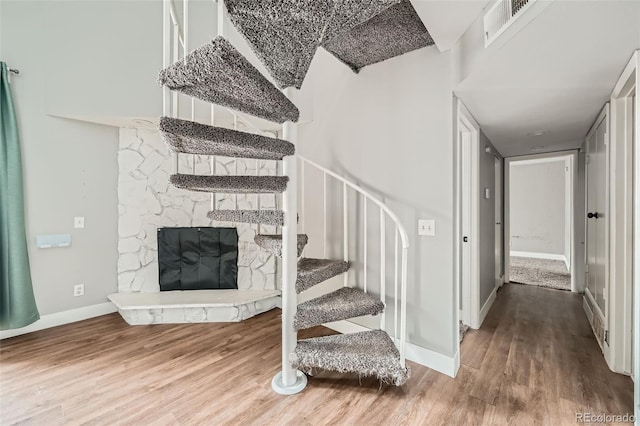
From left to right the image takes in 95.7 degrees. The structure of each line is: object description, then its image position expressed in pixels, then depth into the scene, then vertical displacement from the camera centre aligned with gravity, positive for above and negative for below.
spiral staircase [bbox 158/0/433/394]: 1.26 +0.48
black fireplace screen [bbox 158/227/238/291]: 3.17 -0.49
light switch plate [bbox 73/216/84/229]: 2.90 -0.09
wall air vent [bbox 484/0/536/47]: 1.31 +0.97
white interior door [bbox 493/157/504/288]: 3.89 -0.10
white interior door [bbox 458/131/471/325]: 2.80 -0.25
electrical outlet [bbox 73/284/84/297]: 2.92 -0.78
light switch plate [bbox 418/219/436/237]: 2.05 -0.09
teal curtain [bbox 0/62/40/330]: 2.42 -0.11
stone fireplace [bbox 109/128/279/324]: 3.19 -0.02
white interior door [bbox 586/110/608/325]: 2.33 +0.02
